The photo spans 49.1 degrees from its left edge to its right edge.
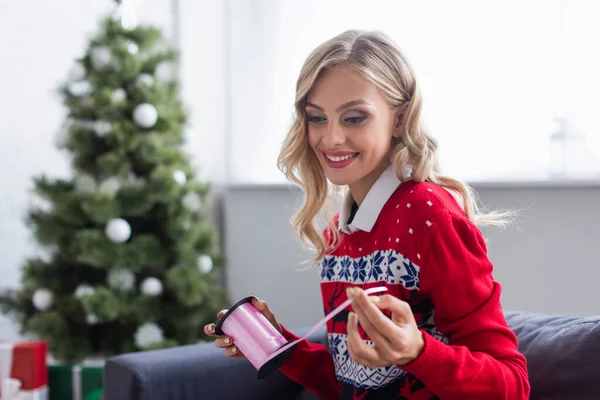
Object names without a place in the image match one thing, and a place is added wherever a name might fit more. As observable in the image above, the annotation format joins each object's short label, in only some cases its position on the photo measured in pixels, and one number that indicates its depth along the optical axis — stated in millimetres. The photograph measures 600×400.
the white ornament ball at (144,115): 2373
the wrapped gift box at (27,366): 2168
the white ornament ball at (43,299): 2379
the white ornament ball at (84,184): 2363
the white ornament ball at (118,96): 2369
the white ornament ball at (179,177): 2432
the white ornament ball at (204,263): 2504
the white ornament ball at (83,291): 2324
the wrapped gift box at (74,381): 2363
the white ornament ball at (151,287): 2393
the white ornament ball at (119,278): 2359
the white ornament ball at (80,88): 2455
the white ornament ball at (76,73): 2418
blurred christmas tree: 2359
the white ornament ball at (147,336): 2373
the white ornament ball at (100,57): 2398
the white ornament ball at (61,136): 2428
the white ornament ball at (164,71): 2525
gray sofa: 1241
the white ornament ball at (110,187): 2350
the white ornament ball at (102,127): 2383
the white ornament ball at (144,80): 2436
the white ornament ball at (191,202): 2477
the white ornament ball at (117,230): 2311
